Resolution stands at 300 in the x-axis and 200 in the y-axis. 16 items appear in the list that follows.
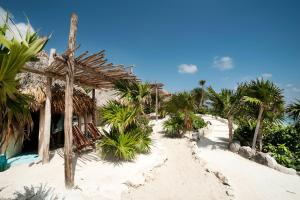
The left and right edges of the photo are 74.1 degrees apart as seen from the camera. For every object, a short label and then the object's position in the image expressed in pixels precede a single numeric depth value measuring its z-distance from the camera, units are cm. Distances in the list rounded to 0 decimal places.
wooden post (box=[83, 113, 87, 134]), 864
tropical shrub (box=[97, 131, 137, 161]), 656
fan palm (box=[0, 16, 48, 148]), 190
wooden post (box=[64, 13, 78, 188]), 454
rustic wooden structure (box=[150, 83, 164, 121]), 1593
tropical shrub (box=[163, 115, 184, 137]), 1132
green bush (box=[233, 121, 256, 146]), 998
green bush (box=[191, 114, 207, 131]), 1297
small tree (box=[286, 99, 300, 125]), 856
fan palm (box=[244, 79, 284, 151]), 837
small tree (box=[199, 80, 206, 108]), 2847
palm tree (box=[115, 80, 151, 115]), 772
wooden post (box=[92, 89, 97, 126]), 928
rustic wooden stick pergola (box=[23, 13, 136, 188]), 458
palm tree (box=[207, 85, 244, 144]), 940
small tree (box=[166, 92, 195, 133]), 1124
